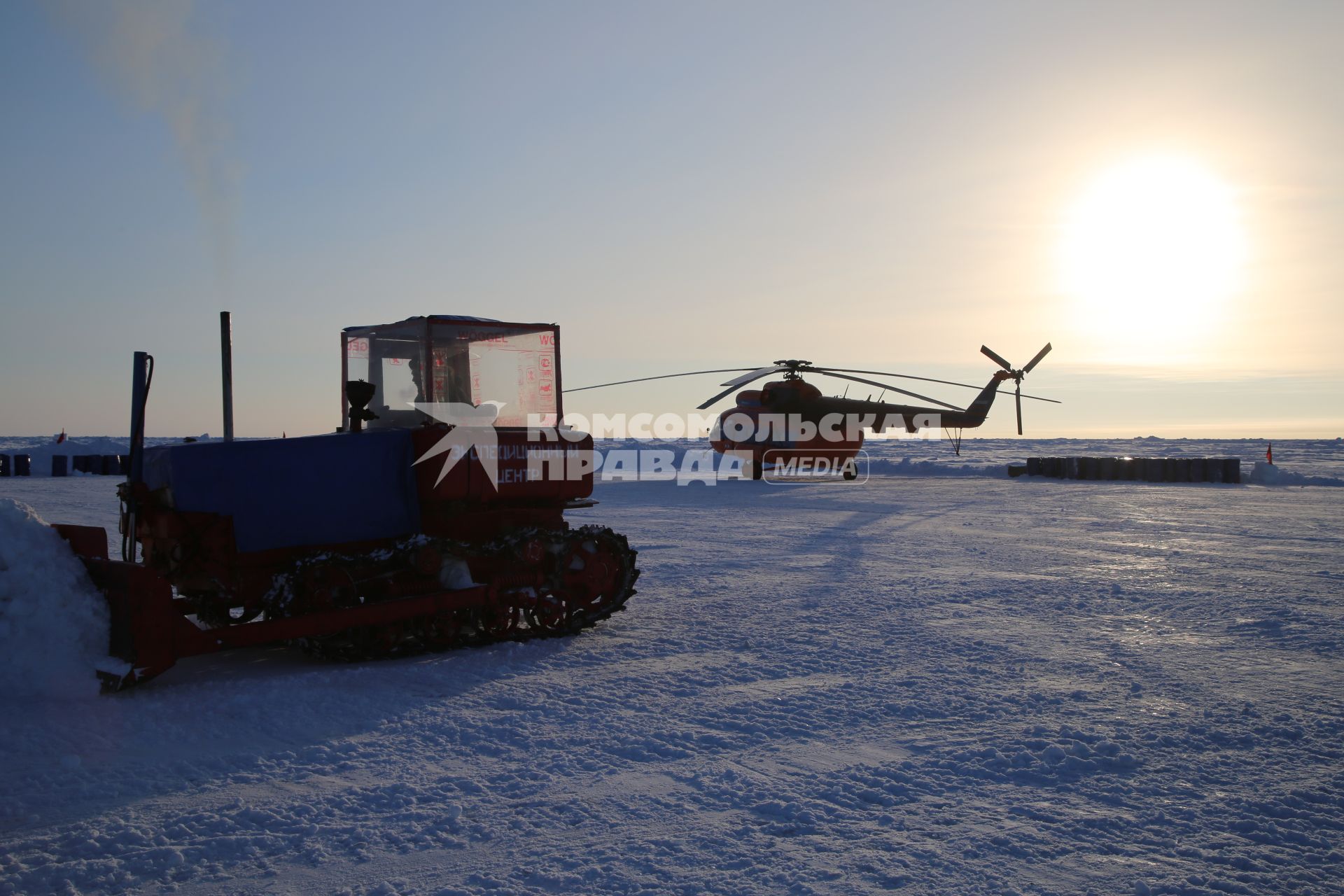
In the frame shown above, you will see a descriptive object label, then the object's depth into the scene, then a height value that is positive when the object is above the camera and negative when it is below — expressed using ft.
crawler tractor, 20.22 -1.41
